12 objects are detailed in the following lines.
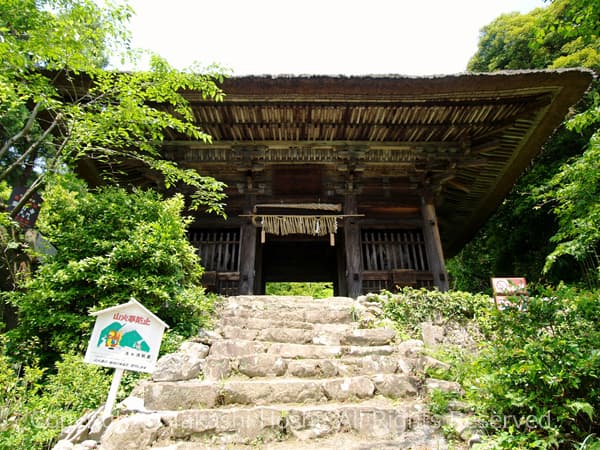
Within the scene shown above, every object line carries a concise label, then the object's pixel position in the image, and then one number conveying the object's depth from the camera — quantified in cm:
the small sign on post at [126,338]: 309
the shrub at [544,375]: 223
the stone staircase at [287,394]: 272
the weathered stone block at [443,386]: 319
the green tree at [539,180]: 424
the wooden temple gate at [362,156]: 625
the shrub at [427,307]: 518
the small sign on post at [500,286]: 397
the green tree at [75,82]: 421
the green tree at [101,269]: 422
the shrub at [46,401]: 279
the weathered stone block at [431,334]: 463
